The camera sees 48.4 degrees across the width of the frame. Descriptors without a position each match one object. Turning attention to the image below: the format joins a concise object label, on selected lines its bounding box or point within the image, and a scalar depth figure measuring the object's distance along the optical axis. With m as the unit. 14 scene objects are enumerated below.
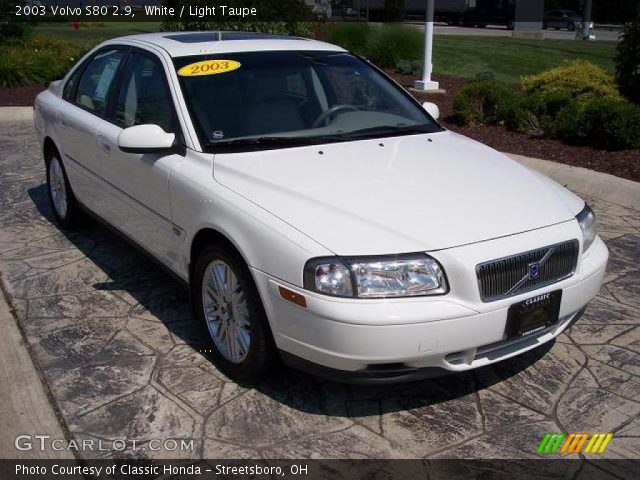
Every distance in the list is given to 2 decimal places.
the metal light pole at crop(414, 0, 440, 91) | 11.98
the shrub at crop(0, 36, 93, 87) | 13.90
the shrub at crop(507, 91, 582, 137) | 9.14
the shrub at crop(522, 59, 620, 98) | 9.58
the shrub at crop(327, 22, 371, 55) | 15.77
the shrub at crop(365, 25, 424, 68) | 14.93
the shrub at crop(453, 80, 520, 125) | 9.57
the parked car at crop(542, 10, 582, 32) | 43.78
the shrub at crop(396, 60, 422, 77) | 14.09
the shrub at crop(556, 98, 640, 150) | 7.89
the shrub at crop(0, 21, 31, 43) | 16.53
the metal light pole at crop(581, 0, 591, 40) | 33.06
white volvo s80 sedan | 3.03
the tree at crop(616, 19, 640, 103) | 9.51
